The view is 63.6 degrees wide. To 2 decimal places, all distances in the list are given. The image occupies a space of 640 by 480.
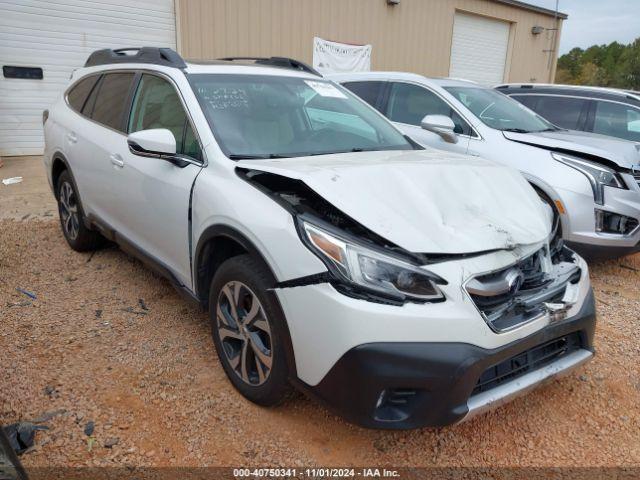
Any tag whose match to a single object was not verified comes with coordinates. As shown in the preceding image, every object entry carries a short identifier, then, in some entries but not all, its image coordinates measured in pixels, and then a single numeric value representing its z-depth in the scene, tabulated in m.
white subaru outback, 2.00
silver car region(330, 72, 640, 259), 4.24
